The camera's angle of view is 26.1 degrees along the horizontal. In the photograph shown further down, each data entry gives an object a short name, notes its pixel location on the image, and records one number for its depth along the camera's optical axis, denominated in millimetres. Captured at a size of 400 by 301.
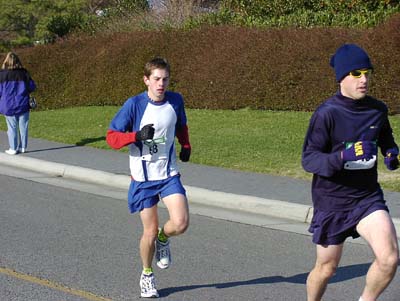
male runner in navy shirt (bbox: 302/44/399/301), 5133
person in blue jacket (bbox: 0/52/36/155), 14680
